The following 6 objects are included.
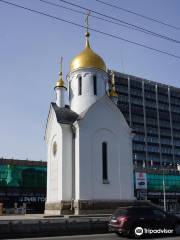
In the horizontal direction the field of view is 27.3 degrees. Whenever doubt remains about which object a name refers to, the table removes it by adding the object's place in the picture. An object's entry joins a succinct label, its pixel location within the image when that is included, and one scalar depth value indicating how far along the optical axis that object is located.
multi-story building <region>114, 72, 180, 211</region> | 97.38
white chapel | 30.55
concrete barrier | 18.94
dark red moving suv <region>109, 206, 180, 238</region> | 17.42
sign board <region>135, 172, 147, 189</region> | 68.27
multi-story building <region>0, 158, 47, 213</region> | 58.72
